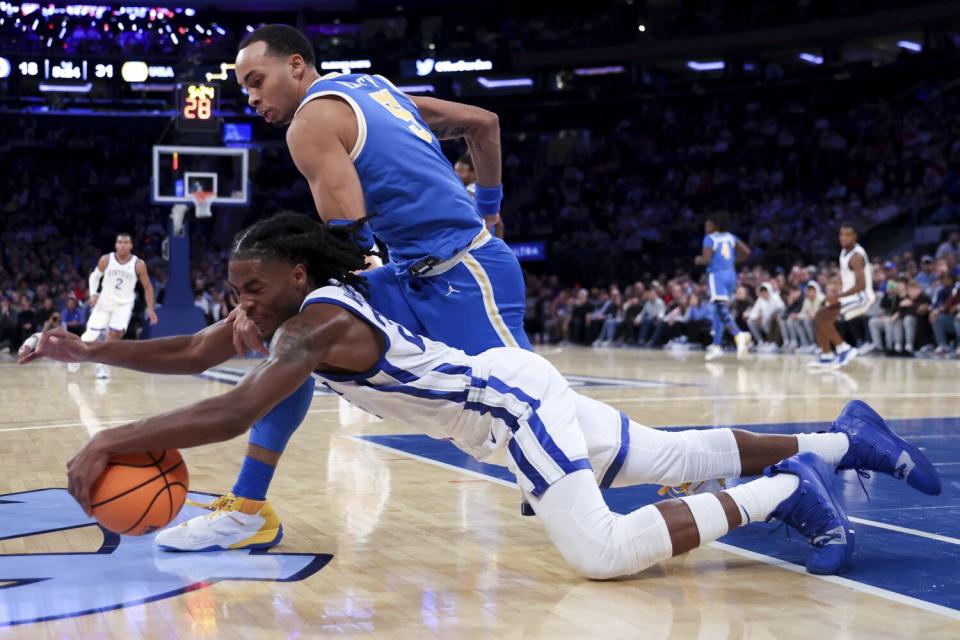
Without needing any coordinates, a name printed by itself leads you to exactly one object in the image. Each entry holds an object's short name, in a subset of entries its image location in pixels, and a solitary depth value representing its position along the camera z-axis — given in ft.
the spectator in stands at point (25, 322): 69.55
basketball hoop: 58.34
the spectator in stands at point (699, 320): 68.95
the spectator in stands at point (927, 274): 58.90
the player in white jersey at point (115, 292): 44.60
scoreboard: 103.55
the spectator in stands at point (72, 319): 69.26
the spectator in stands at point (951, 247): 61.62
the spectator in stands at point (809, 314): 59.47
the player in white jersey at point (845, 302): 44.14
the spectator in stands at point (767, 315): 63.82
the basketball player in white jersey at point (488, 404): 10.62
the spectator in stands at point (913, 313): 55.57
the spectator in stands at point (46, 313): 70.49
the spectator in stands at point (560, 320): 83.56
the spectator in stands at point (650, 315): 72.95
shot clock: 57.47
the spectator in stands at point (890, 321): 56.39
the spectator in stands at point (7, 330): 67.56
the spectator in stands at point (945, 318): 53.93
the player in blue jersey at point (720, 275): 53.36
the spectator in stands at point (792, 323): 61.98
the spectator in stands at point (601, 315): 78.28
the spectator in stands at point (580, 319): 81.41
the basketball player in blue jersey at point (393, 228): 12.69
